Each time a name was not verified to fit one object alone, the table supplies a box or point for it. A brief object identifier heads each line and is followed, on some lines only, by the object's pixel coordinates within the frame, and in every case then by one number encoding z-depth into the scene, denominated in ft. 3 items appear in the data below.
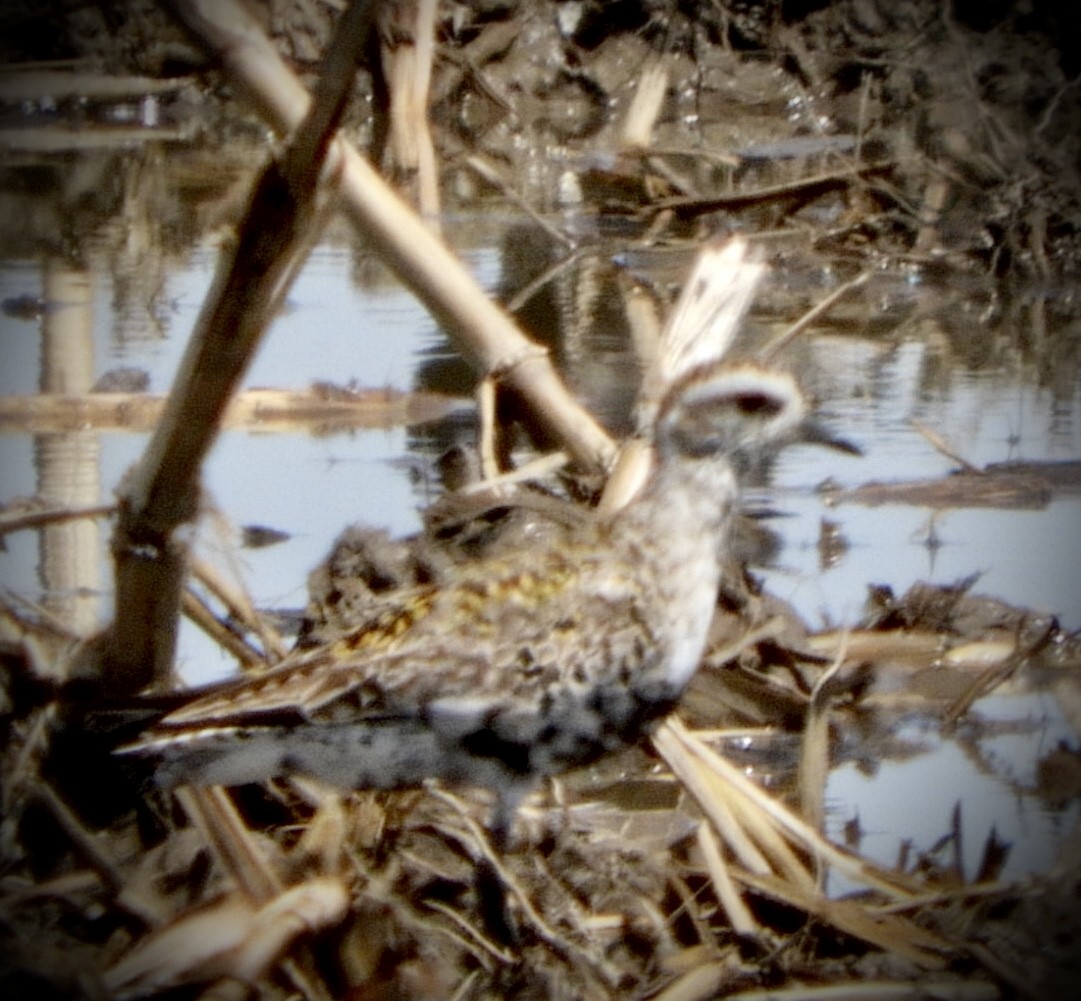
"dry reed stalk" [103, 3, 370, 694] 12.64
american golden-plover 15.39
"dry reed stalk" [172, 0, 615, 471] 20.74
